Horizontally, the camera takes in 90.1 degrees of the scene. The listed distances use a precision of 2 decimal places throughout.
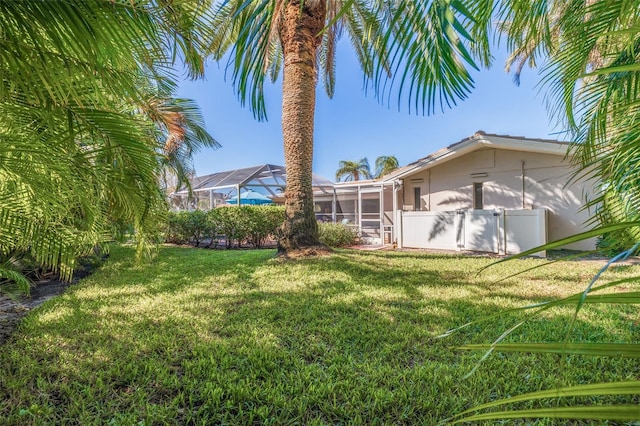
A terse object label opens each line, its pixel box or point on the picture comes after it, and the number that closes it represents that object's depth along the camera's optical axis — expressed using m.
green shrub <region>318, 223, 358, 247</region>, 13.01
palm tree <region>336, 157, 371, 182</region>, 36.62
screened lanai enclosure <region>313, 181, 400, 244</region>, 14.66
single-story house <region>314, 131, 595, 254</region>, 10.39
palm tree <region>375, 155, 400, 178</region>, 34.47
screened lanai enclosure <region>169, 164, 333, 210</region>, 15.75
